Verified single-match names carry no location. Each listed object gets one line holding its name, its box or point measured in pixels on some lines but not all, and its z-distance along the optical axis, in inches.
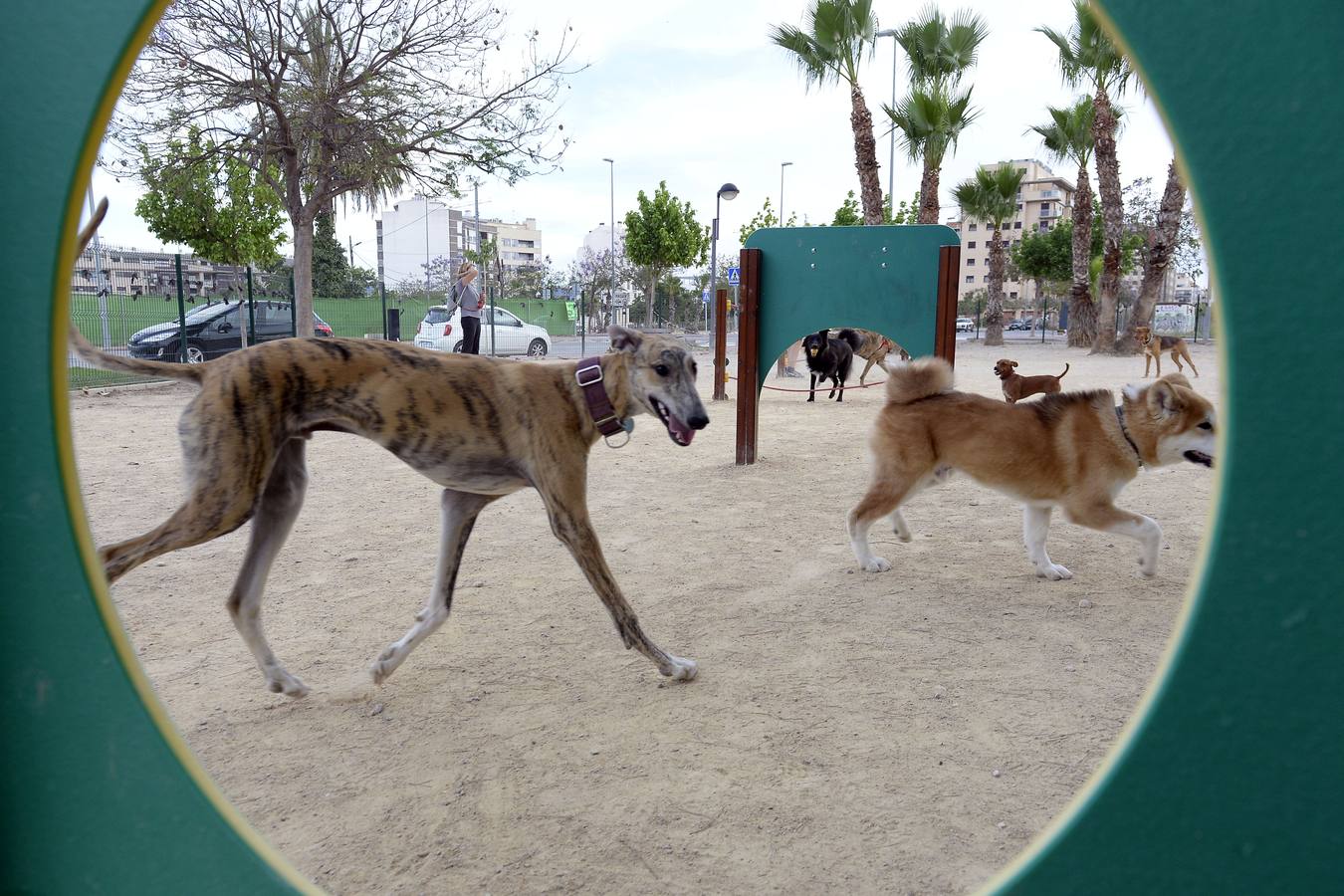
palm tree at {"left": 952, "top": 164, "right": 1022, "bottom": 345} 1249.4
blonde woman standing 498.0
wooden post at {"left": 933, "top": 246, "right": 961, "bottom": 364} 299.9
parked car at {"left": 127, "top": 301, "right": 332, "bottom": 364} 645.3
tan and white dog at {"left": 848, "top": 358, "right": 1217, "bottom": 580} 173.3
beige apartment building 4239.7
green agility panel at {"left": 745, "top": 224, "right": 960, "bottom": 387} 304.8
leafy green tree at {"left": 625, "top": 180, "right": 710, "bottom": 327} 1510.8
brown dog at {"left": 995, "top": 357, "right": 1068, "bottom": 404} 415.2
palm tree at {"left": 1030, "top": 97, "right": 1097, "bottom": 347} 1050.7
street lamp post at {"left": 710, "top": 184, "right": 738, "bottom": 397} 938.7
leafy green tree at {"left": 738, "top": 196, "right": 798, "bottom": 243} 1683.1
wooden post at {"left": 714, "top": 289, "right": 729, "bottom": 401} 448.8
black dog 534.9
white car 807.1
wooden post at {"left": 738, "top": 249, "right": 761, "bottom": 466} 324.2
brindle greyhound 115.2
